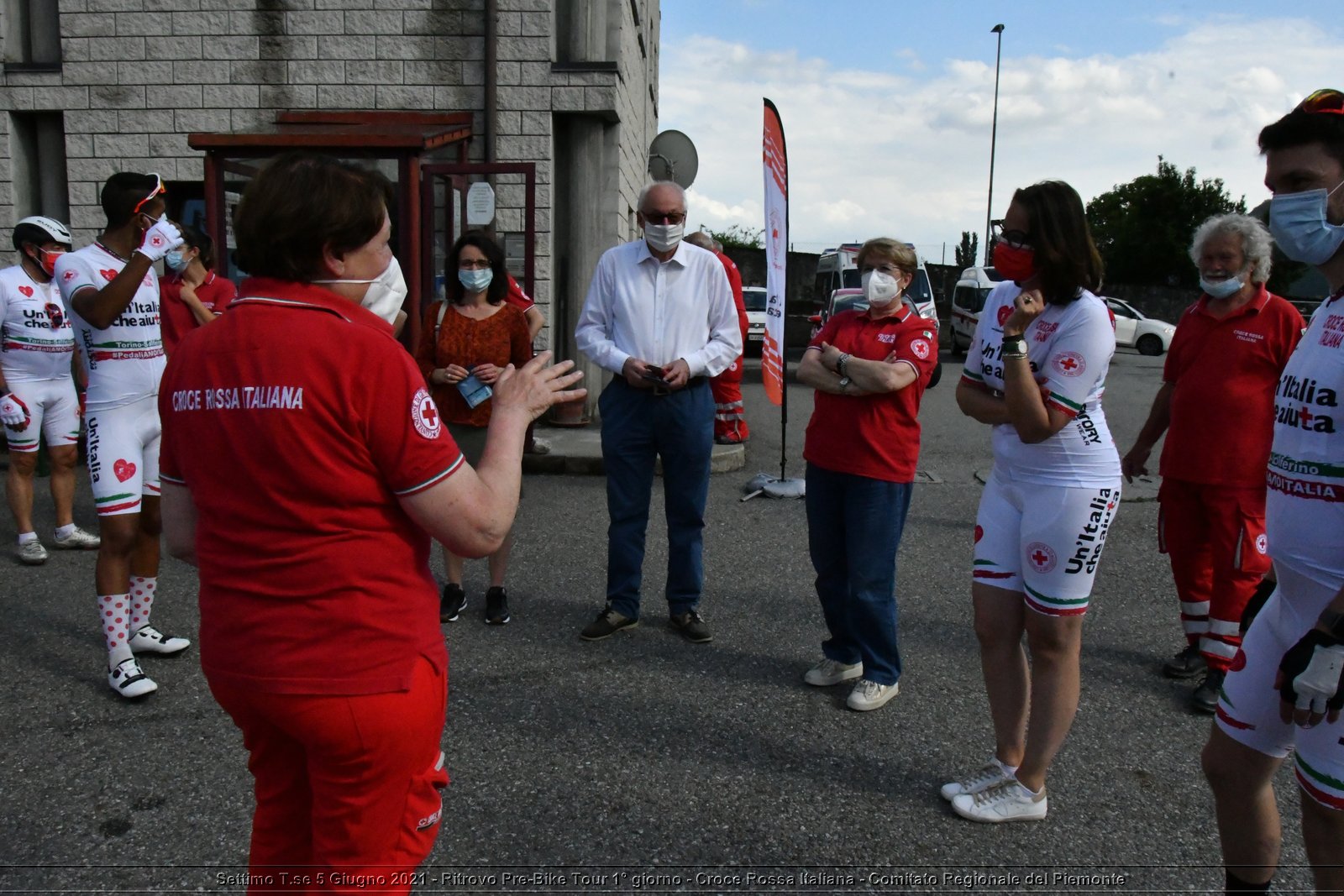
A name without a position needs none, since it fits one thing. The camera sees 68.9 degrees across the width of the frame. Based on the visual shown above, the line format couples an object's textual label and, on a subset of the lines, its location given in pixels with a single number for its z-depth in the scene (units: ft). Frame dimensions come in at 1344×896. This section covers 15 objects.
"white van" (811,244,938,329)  64.13
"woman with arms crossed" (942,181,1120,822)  8.96
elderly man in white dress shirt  14.88
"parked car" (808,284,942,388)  50.87
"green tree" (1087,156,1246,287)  147.33
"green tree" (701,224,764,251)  154.12
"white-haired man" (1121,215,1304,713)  12.75
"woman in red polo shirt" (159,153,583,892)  5.21
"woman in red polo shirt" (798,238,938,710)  12.22
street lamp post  128.75
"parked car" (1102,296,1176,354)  91.50
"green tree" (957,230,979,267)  160.04
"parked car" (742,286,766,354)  68.03
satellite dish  32.12
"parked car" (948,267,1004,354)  78.59
